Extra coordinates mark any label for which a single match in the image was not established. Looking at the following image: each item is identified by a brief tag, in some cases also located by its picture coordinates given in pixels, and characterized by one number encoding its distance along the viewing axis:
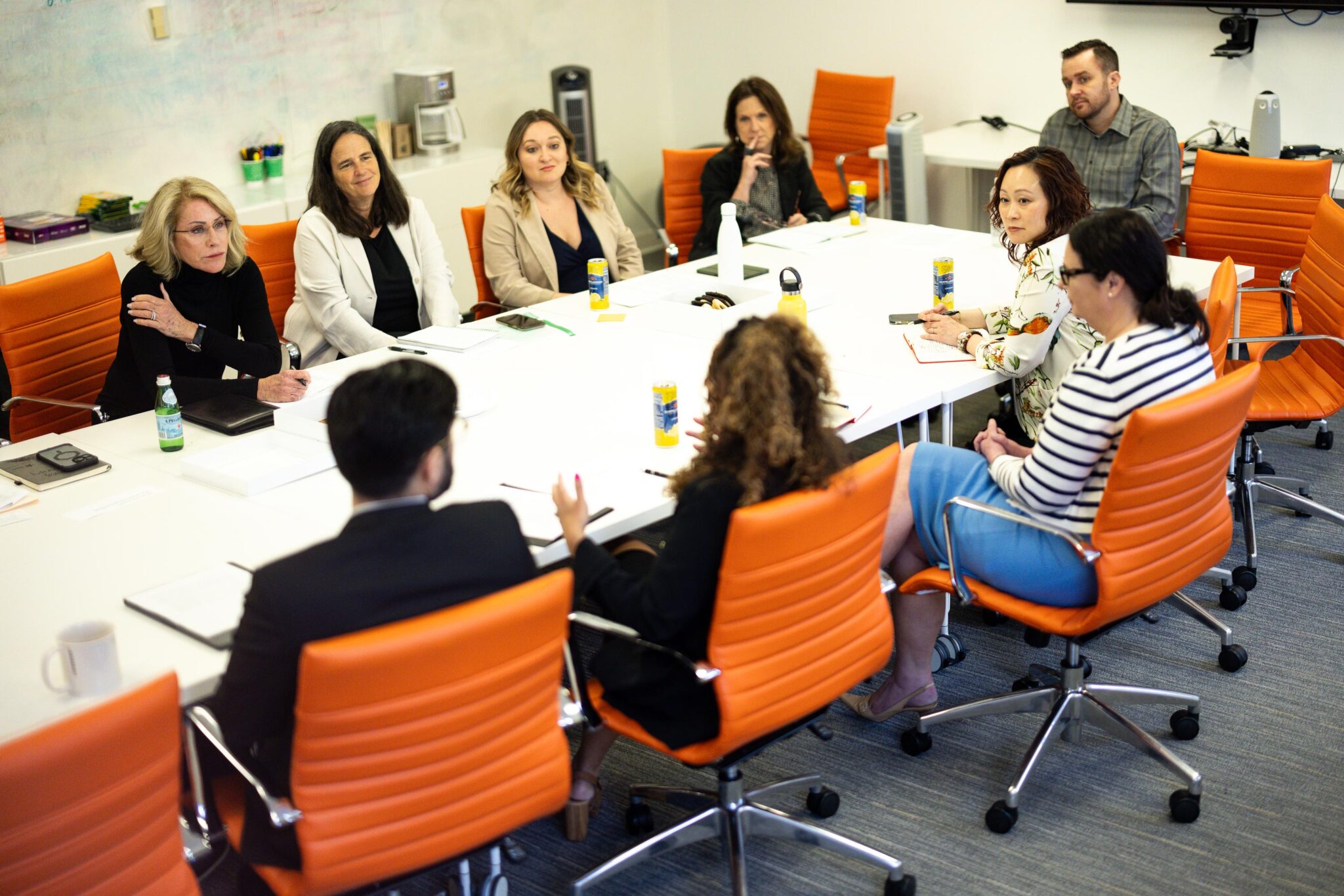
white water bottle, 4.10
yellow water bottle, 3.55
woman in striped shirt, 2.56
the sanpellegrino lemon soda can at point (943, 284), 3.72
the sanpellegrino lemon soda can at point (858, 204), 4.72
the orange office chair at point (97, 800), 1.52
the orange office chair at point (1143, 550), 2.42
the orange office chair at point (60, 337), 3.60
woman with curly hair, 2.14
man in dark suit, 1.84
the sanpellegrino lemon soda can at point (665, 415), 2.85
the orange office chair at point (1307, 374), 3.52
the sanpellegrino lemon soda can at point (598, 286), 3.93
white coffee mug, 1.99
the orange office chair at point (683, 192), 5.21
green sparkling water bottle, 3.01
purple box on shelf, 4.87
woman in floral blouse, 3.23
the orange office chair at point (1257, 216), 4.27
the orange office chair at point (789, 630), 2.10
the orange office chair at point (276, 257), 4.32
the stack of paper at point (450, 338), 3.69
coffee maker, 6.11
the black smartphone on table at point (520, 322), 3.86
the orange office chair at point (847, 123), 6.48
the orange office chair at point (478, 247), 4.43
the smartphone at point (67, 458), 2.94
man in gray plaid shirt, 4.82
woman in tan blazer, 4.36
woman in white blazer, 4.00
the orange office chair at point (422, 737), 1.74
